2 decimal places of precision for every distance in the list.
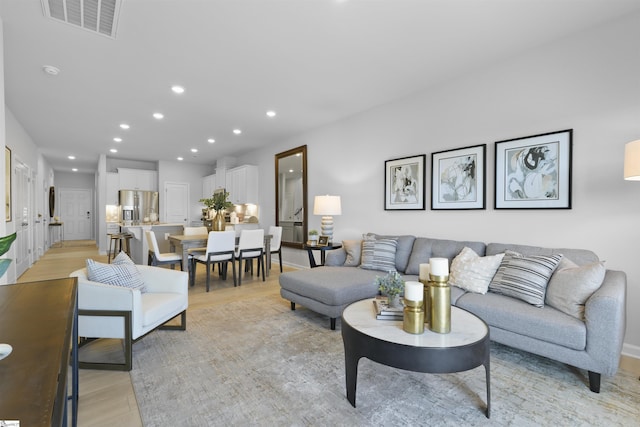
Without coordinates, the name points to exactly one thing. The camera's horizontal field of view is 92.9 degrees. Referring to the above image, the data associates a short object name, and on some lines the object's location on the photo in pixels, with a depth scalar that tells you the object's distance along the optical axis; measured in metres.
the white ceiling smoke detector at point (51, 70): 3.24
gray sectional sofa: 1.93
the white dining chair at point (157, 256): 4.66
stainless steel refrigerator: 8.36
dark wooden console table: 0.60
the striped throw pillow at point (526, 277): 2.39
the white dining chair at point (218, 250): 4.50
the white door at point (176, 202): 8.92
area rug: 1.73
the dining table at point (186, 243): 4.60
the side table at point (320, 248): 4.48
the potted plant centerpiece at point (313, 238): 4.82
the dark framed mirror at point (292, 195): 5.98
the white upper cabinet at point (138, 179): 8.45
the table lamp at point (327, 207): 4.71
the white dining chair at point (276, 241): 5.85
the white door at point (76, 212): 11.79
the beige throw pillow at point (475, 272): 2.73
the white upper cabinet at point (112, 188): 8.26
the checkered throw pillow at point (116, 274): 2.40
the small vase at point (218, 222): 5.28
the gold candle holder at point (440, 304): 1.76
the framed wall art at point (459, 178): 3.43
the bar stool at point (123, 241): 6.71
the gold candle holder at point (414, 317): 1.76
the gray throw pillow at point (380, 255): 3.67
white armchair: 2.20
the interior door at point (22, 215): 5.15
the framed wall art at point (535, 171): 2.83
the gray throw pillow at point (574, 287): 2.13
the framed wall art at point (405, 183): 4.03
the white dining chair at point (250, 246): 4.90
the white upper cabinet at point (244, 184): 7.28
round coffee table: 1.61
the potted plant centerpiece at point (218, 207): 5.29
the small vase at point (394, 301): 2.17
